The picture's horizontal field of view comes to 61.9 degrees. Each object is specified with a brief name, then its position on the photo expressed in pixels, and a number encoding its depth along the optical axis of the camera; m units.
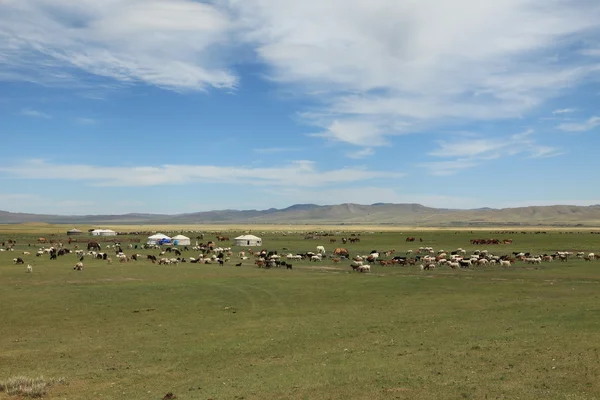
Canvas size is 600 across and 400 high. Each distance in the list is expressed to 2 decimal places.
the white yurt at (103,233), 140.00
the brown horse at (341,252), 72.94
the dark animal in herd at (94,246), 88.98
